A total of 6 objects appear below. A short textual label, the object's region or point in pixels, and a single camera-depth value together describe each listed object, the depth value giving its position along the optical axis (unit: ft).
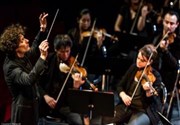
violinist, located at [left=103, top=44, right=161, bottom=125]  26.71
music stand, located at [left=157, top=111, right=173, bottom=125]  24.63
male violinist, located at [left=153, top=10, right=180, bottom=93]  31.50
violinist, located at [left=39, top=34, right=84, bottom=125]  27.91
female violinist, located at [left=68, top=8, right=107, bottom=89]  33.42
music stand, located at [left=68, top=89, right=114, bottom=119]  24.20
